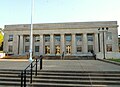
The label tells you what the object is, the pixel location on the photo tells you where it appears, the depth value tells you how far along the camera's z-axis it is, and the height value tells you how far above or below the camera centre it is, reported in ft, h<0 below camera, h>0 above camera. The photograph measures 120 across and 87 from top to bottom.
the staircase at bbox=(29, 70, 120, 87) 12.72 -5.36
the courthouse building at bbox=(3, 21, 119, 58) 85.69 +7.68
